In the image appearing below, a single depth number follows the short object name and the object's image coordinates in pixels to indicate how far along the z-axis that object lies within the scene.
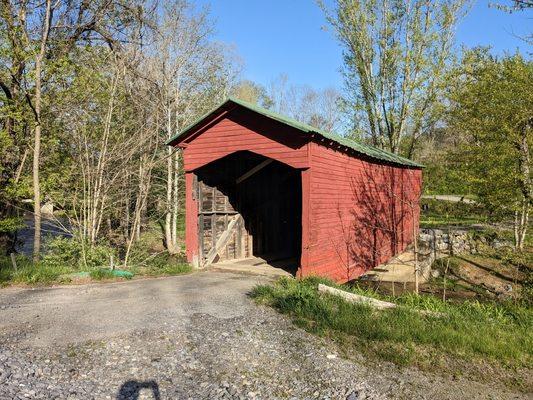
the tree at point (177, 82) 16.17
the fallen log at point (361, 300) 5.97
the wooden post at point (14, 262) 8.50
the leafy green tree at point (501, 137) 11.35
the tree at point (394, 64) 22.34
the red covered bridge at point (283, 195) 9.27
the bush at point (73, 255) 9.41
